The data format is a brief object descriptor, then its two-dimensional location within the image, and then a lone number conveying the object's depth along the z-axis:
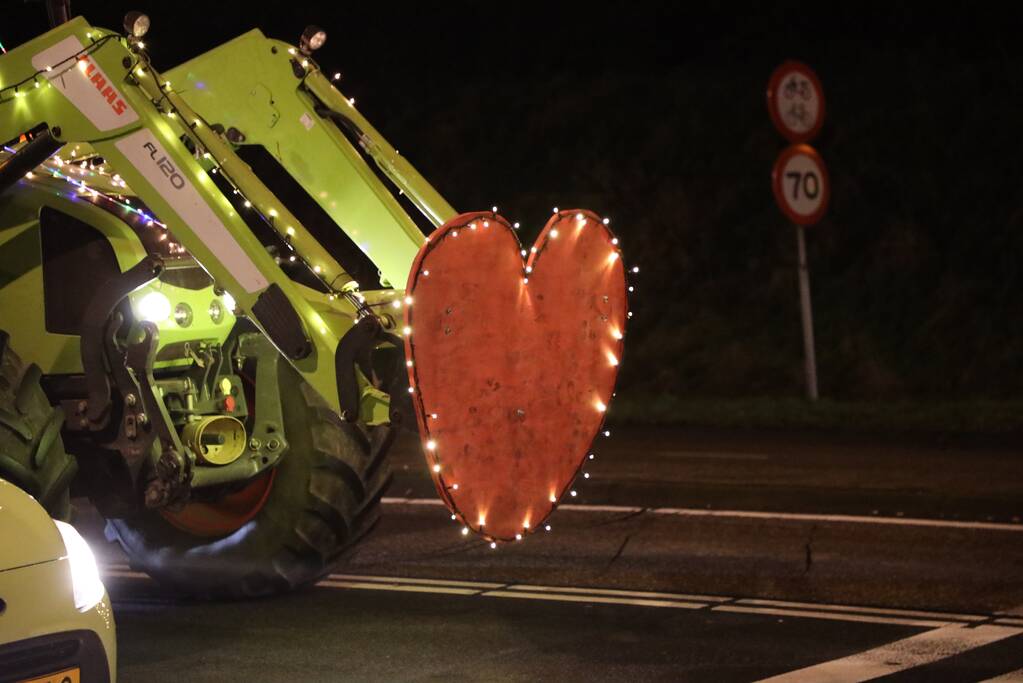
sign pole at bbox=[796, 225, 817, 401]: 38.66
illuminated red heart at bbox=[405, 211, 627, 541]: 14.46
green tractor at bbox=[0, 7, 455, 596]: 15.20
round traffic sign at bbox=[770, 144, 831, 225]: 38.37
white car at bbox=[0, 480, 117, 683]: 11.39
